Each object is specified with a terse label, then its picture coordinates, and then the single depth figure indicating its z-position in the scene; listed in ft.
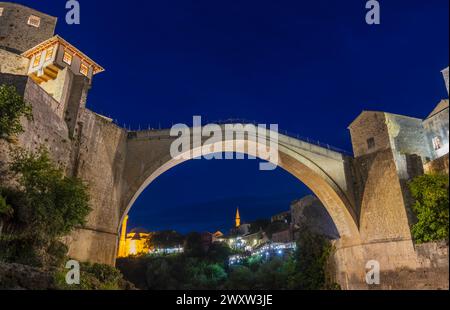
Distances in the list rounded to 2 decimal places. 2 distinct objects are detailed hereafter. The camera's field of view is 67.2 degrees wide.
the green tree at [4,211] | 31.53
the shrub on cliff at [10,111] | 36.01
